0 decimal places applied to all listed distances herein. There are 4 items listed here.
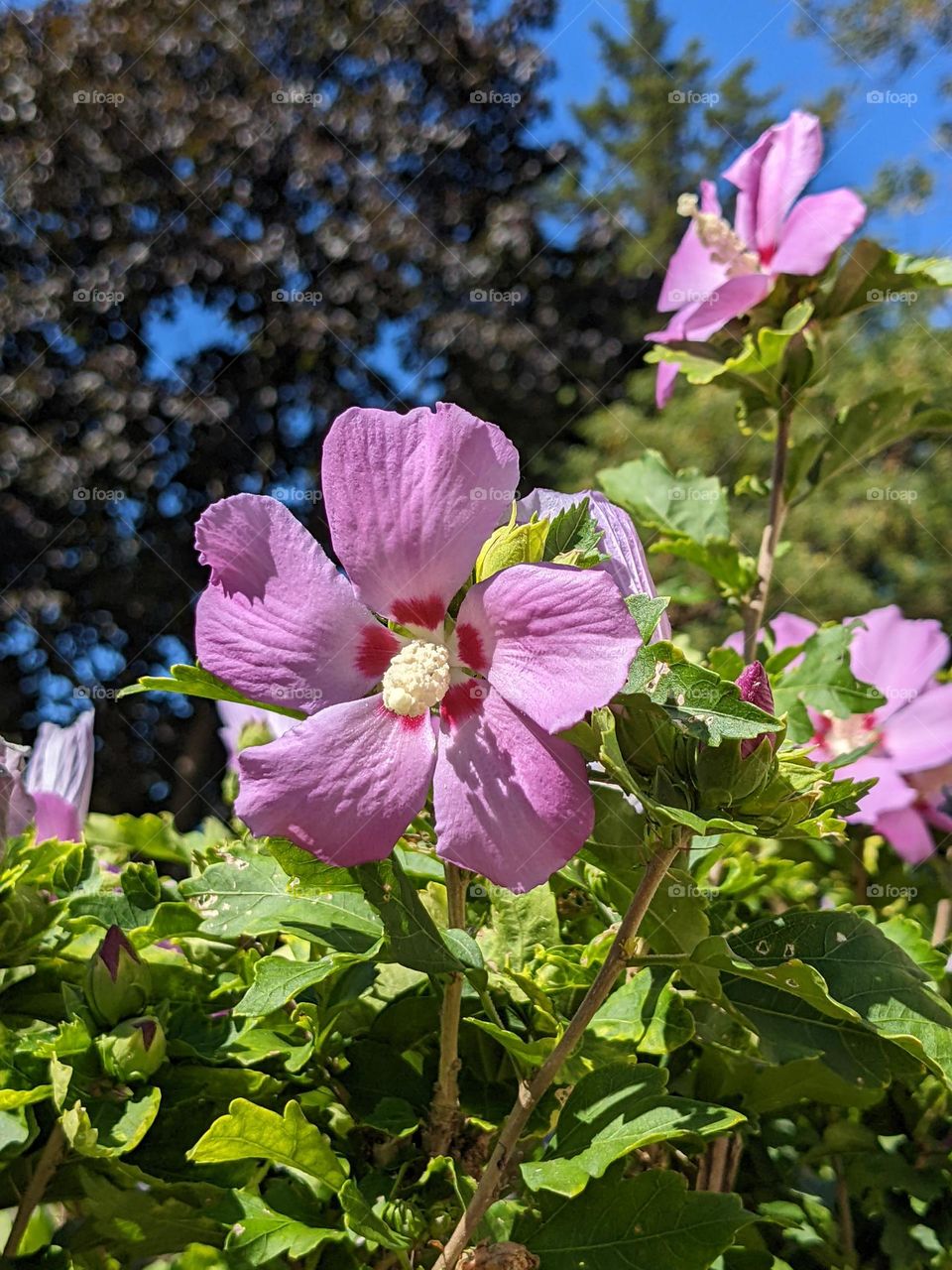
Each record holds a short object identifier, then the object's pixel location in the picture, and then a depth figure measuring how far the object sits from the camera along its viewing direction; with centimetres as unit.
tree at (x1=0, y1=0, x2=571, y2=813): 520
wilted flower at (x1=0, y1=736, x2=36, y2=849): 22
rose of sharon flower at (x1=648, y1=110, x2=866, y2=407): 34
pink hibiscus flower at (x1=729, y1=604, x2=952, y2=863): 37
